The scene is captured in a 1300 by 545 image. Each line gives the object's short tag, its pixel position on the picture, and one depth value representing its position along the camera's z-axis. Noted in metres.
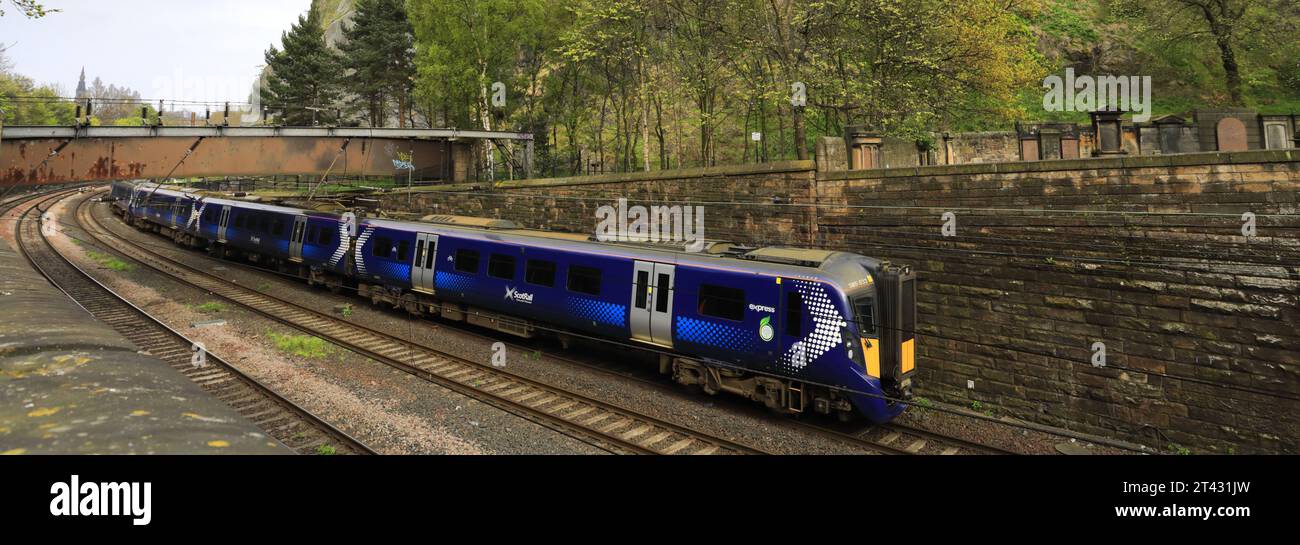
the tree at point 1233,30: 26.08
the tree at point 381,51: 45.53
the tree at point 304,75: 47.28
